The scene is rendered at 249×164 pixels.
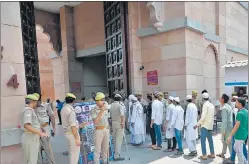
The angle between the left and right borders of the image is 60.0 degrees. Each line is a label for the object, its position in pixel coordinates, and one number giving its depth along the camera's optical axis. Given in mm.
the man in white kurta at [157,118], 6199
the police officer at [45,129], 5020
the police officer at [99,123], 4676
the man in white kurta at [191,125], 5531
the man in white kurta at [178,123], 5789
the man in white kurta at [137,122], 6652
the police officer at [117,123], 5503
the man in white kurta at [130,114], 6816
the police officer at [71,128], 4152
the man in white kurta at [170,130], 5968
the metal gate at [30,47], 6101
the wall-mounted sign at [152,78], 8523
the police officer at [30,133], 3721
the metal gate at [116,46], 8891
